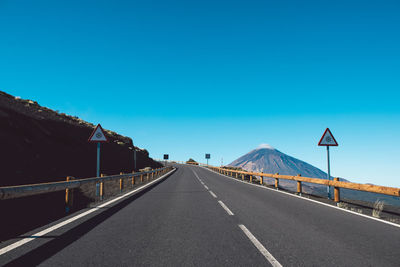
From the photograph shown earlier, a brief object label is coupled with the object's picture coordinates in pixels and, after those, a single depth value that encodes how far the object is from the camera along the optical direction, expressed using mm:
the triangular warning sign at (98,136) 9727
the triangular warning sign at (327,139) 9984
